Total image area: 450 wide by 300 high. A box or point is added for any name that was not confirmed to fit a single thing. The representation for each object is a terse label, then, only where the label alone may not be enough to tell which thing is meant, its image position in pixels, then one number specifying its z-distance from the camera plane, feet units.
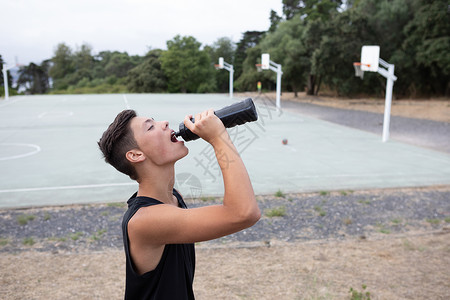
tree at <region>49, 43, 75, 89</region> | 251.80
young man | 4.92
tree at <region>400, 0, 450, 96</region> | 81.05
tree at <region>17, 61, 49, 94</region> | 206.39
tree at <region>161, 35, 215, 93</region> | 146.51
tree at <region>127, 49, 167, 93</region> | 162.30
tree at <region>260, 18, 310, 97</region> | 105.70
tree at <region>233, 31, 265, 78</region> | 140.80
